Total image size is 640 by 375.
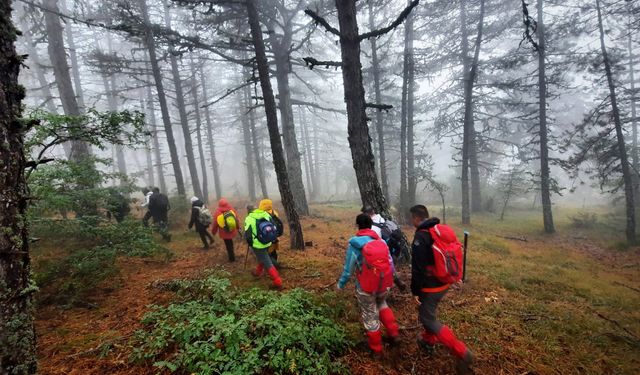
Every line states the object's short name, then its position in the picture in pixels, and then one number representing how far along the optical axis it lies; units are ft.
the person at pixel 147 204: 33.39
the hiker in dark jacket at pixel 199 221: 30.42
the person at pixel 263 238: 20.06
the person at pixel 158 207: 34.03
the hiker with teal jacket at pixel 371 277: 13.51
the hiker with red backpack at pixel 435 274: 12.95
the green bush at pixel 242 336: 11.69
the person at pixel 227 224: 25.14
